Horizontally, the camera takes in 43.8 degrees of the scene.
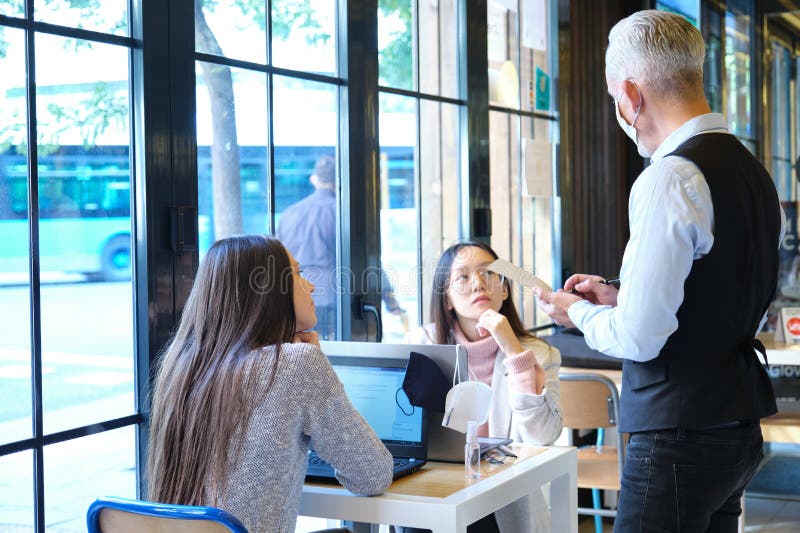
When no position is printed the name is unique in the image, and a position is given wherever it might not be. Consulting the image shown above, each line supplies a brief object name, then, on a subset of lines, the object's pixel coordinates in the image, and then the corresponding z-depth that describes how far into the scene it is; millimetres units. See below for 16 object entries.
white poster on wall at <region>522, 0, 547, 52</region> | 4523
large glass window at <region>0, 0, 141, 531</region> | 2193
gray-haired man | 1739
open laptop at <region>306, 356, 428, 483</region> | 2340
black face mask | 2277
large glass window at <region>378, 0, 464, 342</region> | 3561
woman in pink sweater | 2652
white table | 1968
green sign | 4625
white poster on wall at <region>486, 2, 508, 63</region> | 4230
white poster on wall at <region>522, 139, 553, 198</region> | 4504
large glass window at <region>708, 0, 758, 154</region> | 5219
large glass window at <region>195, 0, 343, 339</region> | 2768
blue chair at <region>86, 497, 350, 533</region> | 1673
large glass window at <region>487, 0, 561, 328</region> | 4309
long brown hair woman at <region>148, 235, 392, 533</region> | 1878
